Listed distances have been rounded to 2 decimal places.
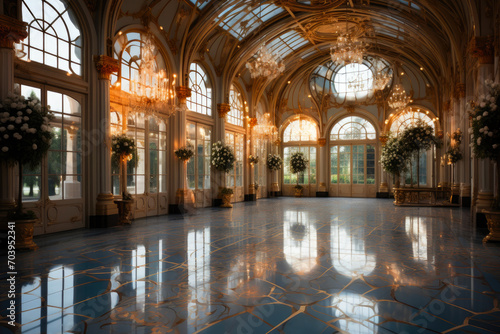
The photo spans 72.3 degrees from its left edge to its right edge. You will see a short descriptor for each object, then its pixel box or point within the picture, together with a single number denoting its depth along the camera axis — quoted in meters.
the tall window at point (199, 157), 12.78
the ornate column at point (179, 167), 11.47
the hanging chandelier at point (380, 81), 13.44
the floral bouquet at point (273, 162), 19.34
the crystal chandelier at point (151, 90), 8.00
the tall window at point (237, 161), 15.65
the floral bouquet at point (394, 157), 14.50
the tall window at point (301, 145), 20.50
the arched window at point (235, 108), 16.09
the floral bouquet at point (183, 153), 11.34
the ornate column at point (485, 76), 7.93
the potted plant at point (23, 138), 5.61
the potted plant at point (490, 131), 6.19
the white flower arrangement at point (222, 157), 13.25
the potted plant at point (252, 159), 16.66
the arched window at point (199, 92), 12.98
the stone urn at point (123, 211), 8.79
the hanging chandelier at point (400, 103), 15.03
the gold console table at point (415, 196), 13.62
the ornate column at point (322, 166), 19.92
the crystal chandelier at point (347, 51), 10.68
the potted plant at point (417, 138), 13.66
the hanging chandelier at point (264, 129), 14.98
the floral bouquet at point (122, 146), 8.86
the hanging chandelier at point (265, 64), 8.96
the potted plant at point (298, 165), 19.80
